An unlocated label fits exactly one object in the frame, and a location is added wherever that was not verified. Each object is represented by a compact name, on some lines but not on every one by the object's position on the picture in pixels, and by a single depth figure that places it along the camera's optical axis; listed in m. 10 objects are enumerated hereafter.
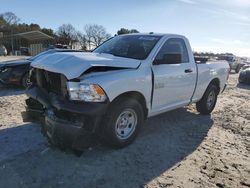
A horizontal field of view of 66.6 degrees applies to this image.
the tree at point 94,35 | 46.15
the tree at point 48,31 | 48.82
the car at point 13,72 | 6.30
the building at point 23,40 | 38.26
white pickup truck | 2.68
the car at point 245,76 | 10.42
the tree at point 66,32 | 45.42
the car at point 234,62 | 17.14
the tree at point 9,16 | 50.16
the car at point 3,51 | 28.06
